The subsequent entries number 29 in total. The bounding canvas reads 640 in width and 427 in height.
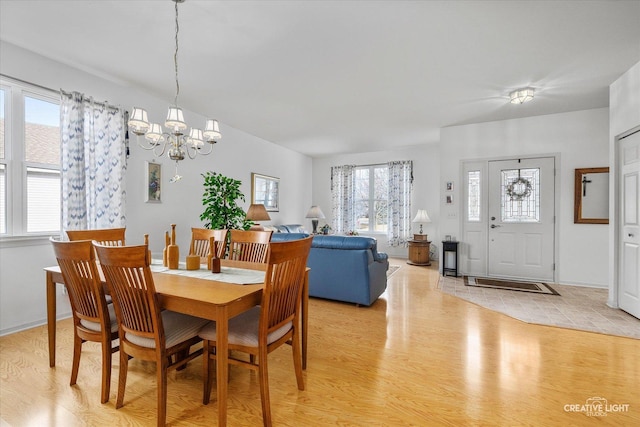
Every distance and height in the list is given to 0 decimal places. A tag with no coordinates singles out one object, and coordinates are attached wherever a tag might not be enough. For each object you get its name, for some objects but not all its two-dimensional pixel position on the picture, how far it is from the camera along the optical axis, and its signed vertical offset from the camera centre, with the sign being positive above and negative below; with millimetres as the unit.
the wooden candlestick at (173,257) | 2225 -340
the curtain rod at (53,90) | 2757 +1238
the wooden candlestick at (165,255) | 2252 -332
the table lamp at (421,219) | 6562 -142
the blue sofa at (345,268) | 3596 -702
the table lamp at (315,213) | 7238 -19
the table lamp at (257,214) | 4715 -32
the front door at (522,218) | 4781 -88
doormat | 4344 -1128
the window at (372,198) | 7617 +382
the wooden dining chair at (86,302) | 1772 -574
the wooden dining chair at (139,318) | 1524 -588
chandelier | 2125 +631
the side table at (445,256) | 5262 -796
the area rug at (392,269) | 5564 -1133
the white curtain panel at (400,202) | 7195 +258
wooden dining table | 1470 -461
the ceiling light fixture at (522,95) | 3701 +1508
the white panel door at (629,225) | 3170 -135
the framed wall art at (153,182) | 3912 +400
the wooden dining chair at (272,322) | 1628 -677
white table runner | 1913 -439
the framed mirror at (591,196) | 4383 +259
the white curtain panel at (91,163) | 3057 +534
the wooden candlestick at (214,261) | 2117 -353
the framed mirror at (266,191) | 6009 +456
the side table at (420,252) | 6434 -857
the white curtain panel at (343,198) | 7848 +383
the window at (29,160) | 2773 +510
